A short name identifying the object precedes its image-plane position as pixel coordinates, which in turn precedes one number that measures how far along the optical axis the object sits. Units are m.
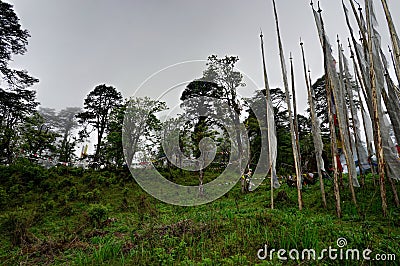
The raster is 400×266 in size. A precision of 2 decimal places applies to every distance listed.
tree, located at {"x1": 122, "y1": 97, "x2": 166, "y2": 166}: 10.94
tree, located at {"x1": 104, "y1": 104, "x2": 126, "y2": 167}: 11.95
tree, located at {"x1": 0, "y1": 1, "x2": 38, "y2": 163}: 10.23
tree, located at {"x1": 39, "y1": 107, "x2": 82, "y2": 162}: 21.40
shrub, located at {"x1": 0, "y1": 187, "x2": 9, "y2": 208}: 7.28
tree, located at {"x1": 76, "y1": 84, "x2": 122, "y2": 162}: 16.30
